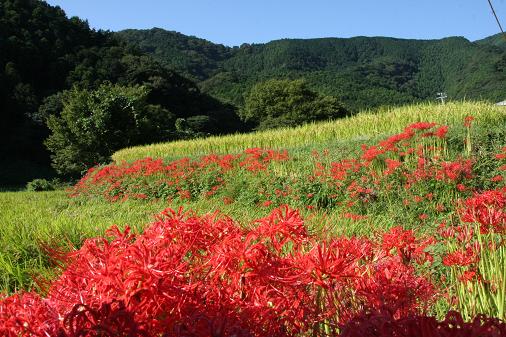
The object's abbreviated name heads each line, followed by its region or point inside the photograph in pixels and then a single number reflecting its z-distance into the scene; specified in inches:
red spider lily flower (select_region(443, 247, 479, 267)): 73.5
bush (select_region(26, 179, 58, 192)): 737.6
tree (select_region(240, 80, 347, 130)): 1565.0
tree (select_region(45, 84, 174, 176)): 863.7
